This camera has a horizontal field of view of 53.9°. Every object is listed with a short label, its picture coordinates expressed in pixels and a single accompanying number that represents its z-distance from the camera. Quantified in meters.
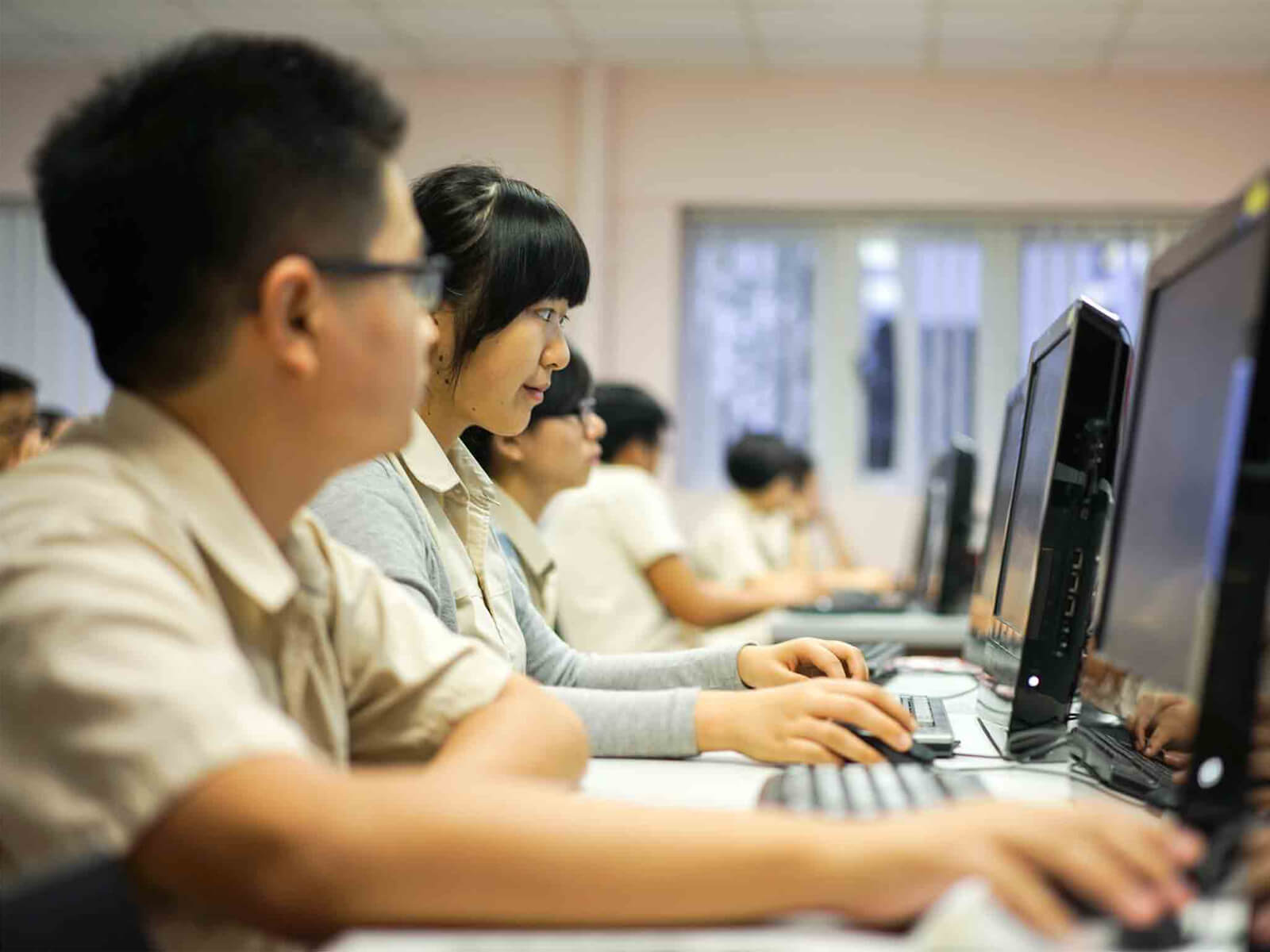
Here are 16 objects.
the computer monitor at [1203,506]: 0.78
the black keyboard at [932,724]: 1.28
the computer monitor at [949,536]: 2.95
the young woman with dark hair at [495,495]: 1.24
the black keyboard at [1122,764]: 1.08
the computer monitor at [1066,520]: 1.20
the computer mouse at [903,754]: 1.17
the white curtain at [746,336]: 5.54
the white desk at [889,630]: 3.10
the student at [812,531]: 5.28
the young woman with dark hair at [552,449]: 2.39
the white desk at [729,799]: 0.64
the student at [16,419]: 3.57
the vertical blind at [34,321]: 5.68
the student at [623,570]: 3.14
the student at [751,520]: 4.47
